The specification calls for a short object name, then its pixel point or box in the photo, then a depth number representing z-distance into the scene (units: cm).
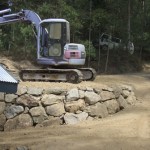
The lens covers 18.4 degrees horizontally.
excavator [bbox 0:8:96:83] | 1559
